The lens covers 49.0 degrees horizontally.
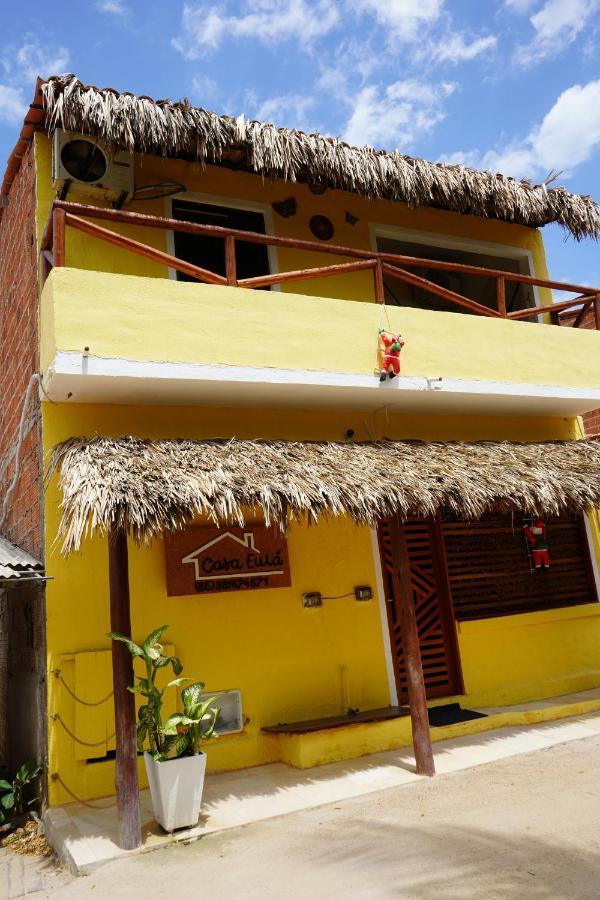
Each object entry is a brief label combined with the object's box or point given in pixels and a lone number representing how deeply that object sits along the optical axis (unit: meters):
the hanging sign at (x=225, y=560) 6.52
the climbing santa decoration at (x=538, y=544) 8.61
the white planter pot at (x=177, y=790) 4.82
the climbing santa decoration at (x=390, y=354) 6.81
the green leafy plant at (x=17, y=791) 5.86
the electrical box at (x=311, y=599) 7.09
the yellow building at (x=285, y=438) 5.78
